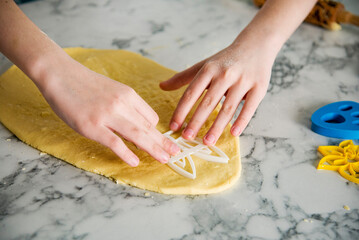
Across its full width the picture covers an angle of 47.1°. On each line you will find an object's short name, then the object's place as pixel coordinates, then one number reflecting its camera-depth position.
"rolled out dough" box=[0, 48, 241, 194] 0.88
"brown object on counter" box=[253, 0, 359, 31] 1.41
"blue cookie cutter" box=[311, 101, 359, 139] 0.99
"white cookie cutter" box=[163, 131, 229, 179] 0.90
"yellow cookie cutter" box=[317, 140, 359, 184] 0.91
